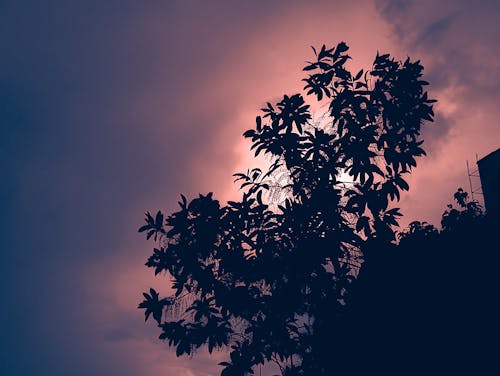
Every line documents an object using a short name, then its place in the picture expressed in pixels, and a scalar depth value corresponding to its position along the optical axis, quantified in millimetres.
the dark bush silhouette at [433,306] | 9508
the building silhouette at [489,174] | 33969
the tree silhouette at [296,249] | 11078
